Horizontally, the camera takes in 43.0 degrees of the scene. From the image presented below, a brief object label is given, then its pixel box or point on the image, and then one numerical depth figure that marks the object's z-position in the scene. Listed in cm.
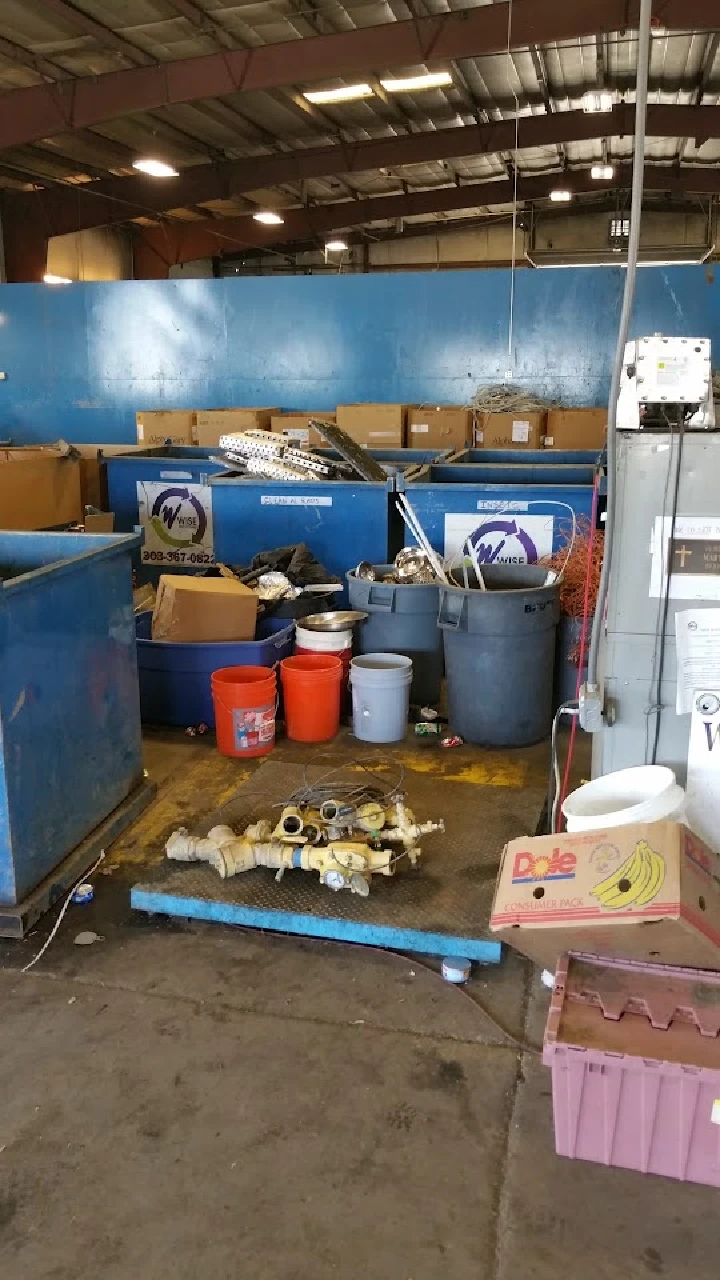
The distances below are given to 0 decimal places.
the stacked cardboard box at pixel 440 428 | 700
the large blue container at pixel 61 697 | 245
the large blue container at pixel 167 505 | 505
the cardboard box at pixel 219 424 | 714
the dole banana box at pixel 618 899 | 178
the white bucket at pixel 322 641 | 392
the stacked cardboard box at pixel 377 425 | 704
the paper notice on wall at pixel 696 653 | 224
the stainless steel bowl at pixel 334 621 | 399
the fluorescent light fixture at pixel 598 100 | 685
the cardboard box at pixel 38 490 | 543
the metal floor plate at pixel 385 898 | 239
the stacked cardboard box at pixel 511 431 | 689
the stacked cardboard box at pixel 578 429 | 682
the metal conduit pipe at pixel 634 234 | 186
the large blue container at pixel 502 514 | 427
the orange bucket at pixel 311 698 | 374
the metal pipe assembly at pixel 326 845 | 253
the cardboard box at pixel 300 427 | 659
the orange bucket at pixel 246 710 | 355
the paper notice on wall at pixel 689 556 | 223
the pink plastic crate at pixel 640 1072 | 163
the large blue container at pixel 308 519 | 463
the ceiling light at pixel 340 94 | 771
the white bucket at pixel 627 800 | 208
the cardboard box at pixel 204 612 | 394
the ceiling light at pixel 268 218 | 1181
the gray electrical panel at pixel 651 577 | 222
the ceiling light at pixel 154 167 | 892
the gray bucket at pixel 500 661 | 355
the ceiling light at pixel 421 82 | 742
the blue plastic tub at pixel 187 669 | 388
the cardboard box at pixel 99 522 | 517
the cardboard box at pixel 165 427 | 736
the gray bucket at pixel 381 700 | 371
